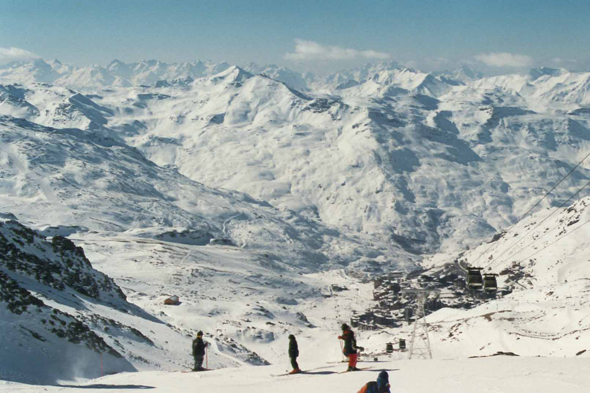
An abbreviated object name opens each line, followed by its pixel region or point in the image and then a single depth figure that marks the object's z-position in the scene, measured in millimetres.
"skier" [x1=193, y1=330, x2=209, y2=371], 33500
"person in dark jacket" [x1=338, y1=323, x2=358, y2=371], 29641
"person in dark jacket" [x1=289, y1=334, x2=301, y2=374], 30984
